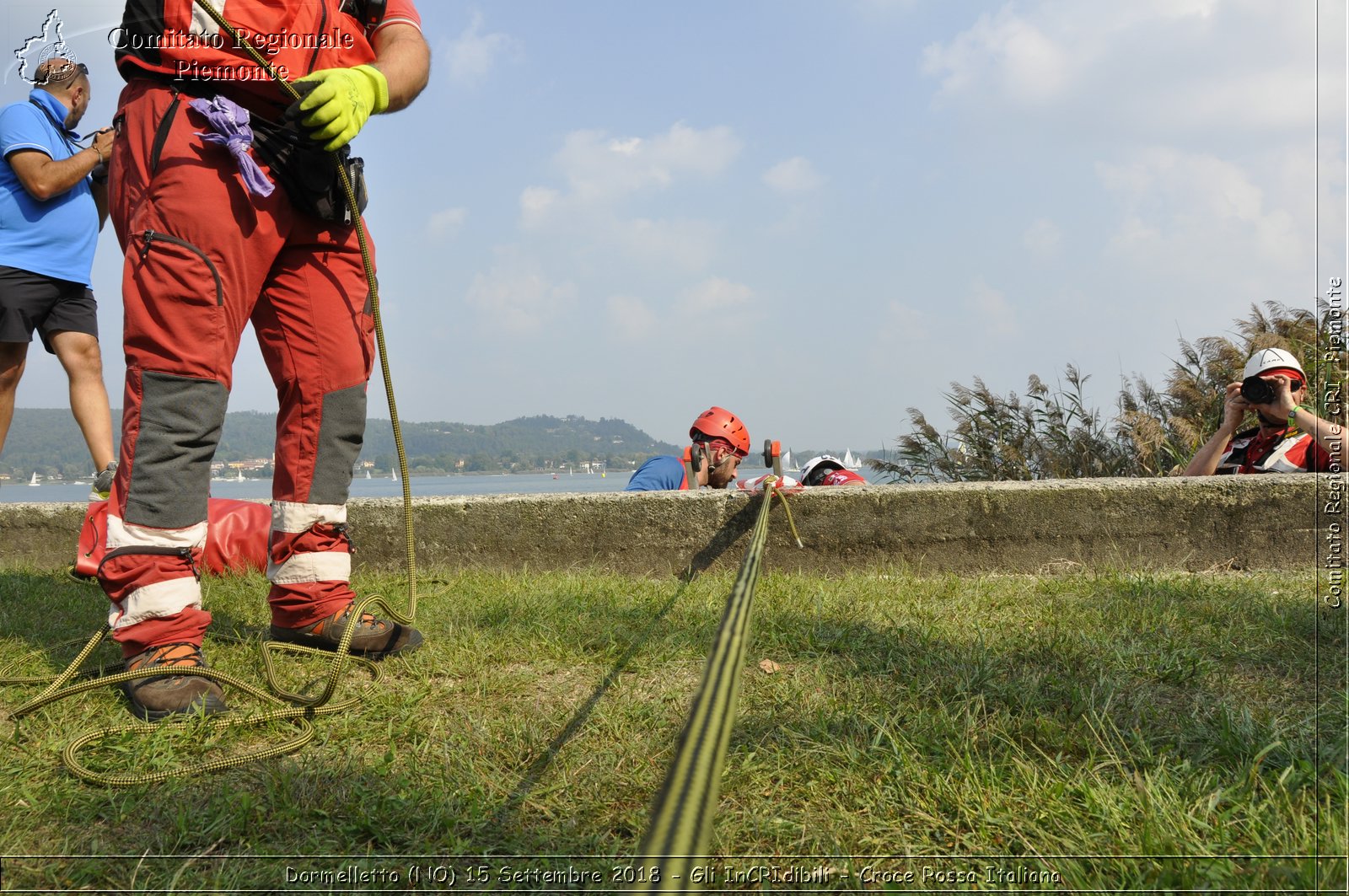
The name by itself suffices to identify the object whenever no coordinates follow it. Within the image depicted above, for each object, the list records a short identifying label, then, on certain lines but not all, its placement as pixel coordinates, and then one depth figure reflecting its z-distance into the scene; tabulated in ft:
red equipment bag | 13.39
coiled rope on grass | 5.48
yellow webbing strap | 2.58
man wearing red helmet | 18.22
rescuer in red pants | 6.69
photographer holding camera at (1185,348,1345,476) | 13.09
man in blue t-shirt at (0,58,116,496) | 12.51
